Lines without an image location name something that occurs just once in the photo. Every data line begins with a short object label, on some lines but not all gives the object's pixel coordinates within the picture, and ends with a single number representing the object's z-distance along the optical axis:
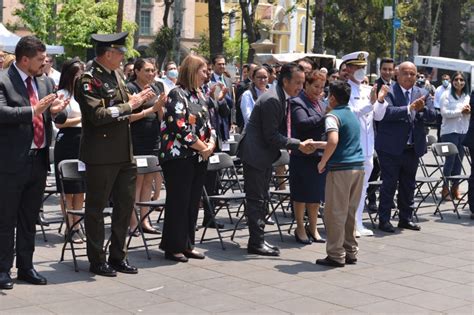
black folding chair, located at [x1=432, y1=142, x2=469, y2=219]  12.34
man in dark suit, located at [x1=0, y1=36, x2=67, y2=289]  7.15
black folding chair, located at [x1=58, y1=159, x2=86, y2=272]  8.41
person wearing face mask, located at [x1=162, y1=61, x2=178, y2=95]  12.66
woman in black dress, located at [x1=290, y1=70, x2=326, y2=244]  9.66
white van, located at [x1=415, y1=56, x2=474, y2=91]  31.83
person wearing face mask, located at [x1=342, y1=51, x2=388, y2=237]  9.99
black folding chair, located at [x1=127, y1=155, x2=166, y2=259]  9.16
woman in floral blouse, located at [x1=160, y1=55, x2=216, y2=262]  8.38
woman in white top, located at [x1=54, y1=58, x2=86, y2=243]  9.48
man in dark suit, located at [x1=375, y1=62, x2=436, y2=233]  10.52
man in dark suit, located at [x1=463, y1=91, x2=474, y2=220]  12.07
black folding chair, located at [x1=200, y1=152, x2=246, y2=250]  9.59
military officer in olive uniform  7.58
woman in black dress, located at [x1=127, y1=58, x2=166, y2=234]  10.02
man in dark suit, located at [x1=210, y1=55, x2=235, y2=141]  14.11
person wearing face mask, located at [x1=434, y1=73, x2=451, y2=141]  14.60
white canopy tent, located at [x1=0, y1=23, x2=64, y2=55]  16.59
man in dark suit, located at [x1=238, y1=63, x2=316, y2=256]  8.91
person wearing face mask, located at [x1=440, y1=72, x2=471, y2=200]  13.65
